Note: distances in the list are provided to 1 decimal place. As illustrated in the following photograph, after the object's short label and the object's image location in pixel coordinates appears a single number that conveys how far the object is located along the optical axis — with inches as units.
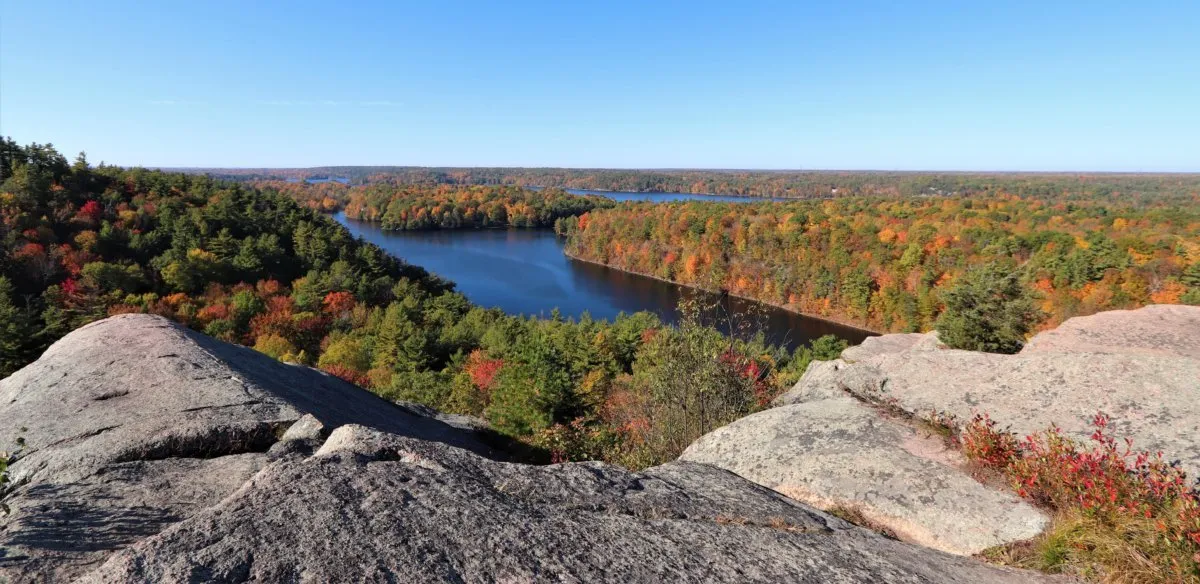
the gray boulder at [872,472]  182.4
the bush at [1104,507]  132.4
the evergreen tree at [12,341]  842.8
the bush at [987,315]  543.5
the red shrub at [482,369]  1037.3
